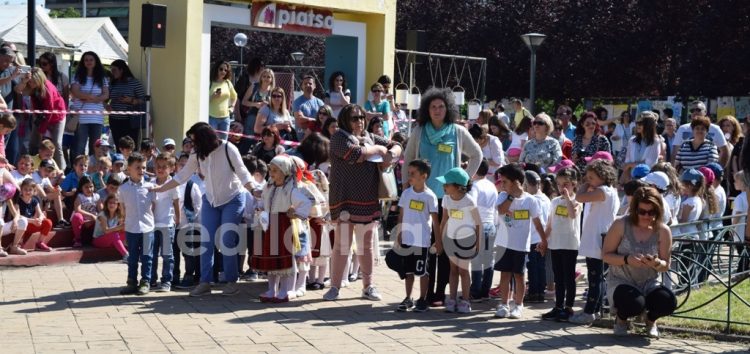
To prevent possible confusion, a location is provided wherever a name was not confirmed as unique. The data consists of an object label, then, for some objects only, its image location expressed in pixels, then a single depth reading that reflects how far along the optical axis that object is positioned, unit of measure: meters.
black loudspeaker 15.77
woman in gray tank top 8.59
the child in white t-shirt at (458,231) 9.90
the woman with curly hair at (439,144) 10.40
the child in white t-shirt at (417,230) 10.04
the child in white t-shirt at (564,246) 9.67
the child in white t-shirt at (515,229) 9.80
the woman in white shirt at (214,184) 10.66
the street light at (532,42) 23.20
